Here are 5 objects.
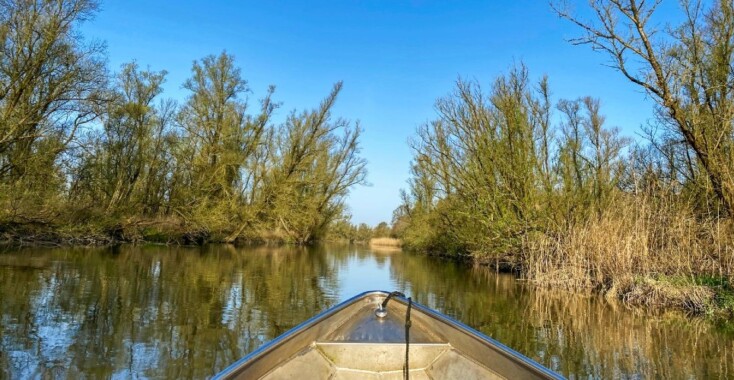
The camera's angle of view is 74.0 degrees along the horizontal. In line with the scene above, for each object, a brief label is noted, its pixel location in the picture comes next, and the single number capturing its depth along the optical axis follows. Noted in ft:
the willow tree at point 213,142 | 87.45
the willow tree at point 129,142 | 77.77
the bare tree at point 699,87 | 34.35
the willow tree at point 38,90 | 50.03
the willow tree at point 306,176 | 101.45
